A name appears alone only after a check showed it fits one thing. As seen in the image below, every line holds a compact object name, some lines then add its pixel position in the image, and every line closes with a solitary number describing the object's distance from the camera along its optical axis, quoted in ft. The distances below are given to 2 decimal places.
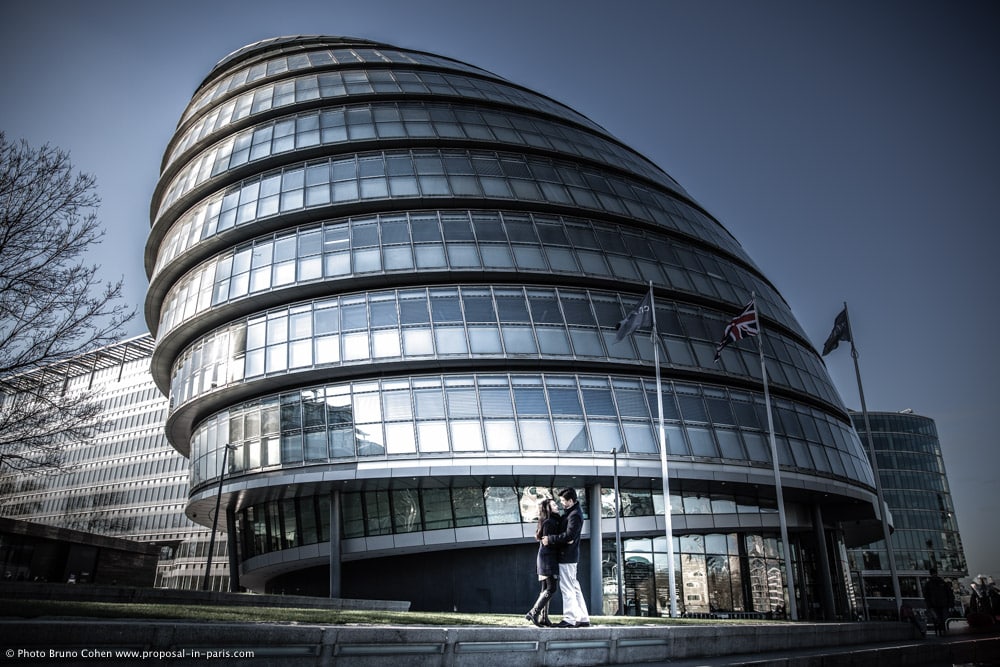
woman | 34.04
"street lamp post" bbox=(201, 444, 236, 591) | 100.37
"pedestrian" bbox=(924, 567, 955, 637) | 59.41
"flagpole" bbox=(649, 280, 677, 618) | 81.25
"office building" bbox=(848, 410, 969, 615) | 328.49
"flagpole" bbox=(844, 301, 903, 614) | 92.76
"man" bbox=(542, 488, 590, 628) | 33.53
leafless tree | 45.83
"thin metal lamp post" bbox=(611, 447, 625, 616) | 81.13
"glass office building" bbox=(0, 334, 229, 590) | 299.58
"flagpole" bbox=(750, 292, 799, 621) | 83.56
